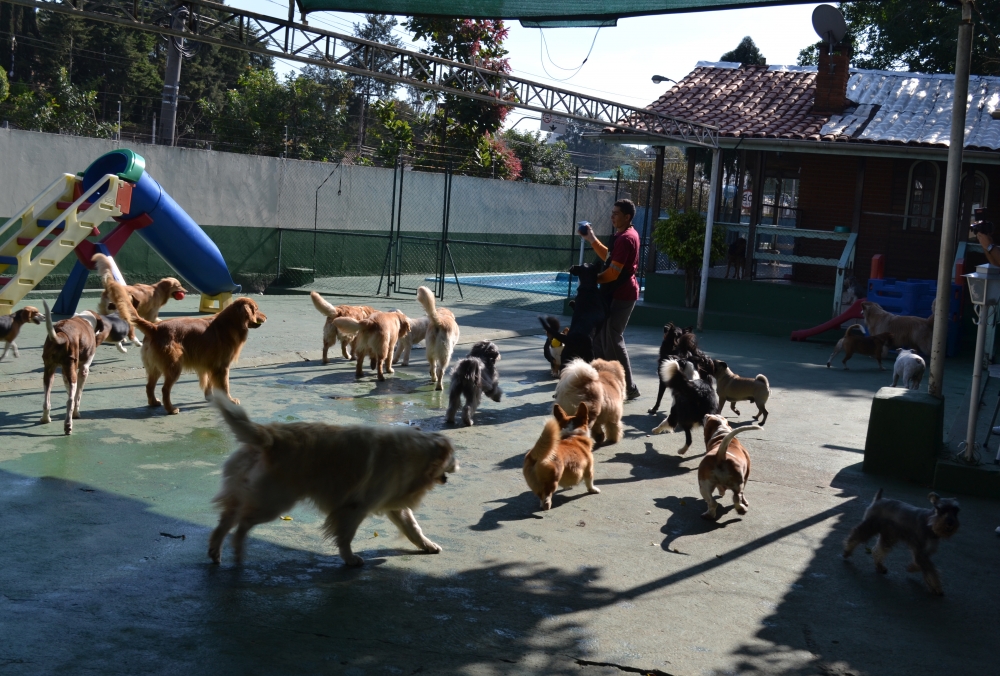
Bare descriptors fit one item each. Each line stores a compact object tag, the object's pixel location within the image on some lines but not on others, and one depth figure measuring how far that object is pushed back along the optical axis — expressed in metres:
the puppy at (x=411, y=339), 11.77
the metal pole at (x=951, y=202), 7.70
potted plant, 18.09
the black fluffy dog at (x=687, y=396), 8.23
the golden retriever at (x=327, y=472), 4.82
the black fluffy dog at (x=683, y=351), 9.11
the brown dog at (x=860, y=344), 13.79
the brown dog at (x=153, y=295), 11.99
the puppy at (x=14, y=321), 9.54
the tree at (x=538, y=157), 35.22
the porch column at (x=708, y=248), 17.22
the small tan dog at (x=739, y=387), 9.36
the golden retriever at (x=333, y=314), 11.02
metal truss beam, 10.56
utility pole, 21.19
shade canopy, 10.02
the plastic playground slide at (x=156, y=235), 13.14
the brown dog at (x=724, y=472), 6.39
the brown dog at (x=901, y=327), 14.58
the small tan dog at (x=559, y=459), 6.29
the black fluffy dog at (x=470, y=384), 8.66
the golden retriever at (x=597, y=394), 7.84
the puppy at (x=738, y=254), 19.64
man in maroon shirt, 9.73
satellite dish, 19.39
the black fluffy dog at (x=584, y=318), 9.52
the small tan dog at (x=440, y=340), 10.31
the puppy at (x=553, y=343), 10.40
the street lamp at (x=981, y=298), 7.07
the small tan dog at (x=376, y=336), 10.59
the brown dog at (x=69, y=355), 7.44
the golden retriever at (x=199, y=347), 8.32
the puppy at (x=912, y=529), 5.21
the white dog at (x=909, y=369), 10.74
